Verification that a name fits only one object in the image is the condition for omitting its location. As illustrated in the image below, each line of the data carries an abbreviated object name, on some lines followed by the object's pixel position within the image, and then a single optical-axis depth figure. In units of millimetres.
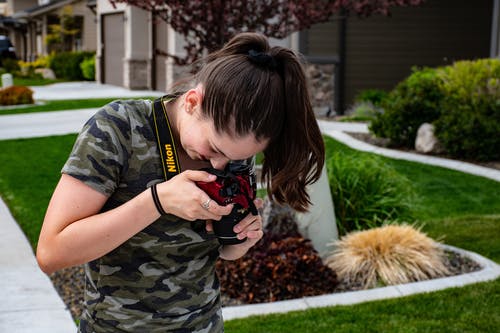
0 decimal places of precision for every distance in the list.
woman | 1634
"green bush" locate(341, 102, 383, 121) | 16516
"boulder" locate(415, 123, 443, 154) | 11798
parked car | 42375
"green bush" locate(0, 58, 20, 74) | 37219
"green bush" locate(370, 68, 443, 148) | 12305
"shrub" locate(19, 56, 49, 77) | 35116
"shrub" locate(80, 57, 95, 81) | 31406
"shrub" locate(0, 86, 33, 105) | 18844
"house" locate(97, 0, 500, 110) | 18234
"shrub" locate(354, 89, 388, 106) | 17453
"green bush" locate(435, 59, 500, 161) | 11102
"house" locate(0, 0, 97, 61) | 35375
